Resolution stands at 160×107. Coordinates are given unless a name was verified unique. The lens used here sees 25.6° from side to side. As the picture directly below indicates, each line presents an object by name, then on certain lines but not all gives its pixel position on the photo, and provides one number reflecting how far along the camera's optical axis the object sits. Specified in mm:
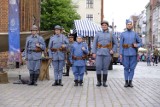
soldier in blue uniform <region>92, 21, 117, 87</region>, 10294
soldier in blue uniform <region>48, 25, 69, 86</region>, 10618
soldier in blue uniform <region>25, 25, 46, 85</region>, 10760
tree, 52467
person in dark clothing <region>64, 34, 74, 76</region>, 13920
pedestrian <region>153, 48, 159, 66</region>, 33776
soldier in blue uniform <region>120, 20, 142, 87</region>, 10253
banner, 11390
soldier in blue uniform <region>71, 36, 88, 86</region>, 10683
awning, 19469
